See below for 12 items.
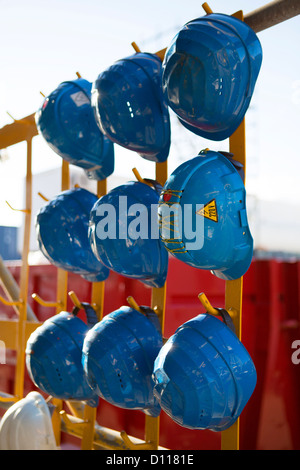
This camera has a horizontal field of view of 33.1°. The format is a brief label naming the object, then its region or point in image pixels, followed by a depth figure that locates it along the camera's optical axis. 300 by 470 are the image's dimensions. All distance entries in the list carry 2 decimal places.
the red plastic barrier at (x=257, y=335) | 1.96
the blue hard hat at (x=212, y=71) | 0.97
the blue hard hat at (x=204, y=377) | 0.98
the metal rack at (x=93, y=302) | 1.13
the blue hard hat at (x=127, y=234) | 1.18
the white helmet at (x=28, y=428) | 1.32
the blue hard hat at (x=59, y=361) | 1.38
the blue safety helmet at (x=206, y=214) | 0.98
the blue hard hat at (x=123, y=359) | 1.17
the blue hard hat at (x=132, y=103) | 1.17
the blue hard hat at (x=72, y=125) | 1.39
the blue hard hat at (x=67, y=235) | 1.39
